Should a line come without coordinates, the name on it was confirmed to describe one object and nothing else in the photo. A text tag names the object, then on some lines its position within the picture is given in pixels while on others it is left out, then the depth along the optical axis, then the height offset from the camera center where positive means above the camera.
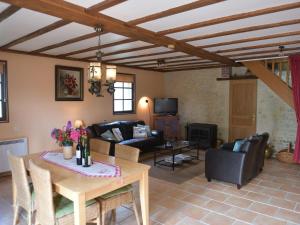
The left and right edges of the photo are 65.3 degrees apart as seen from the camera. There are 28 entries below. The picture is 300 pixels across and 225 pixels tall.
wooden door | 6.19 -0.14
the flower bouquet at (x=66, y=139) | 2.72 -0.43
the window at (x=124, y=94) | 6.50 +0.23
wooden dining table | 1.93 -0.72
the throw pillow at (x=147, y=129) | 6.17 -0.71
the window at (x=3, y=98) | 4.39 +0.07
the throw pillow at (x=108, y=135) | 5.39 -0.77
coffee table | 4.98 -1.04
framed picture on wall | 5.18 +0.43
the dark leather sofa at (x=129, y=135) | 5.46 -0.81
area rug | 4.40 -1.40
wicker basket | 5.42 -1.24
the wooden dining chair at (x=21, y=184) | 2.25 -0.83
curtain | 4.73 +0.36
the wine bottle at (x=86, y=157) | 2.52 -0.60
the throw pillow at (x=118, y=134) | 5.58 -0.76
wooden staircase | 5.07 +0.65
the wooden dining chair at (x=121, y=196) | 2.34 -0.98
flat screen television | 7.32 -0.08
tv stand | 7.00 -0.67
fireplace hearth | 6.53 -0.89
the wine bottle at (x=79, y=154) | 2.56 -0.57
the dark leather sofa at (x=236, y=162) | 3.84 -1.02
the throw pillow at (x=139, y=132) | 6.03 -0.77
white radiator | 4.35 -0.90
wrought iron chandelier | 2.70 +0.33
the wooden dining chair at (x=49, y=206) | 2.01 -0.97
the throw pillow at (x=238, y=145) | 3.97 -0.72
